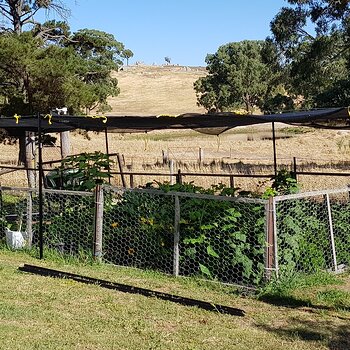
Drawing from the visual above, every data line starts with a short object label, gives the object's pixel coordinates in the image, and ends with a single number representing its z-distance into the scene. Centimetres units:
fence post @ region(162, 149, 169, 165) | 2205
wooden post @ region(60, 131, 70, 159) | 2069
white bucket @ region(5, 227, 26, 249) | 870
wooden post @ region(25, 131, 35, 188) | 1777
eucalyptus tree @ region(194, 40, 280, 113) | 6556
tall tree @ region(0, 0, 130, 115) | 1798
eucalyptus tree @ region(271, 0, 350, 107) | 1848
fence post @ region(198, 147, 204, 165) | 2155
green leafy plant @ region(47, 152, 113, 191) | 875
